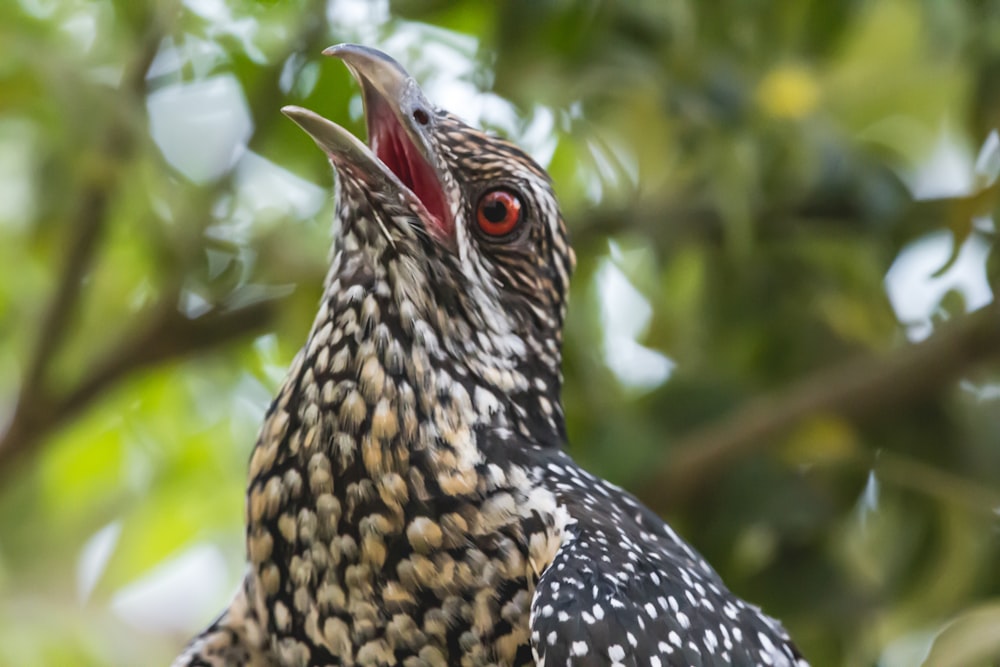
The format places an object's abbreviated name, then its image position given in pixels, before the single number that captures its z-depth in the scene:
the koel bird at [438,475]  4.16
